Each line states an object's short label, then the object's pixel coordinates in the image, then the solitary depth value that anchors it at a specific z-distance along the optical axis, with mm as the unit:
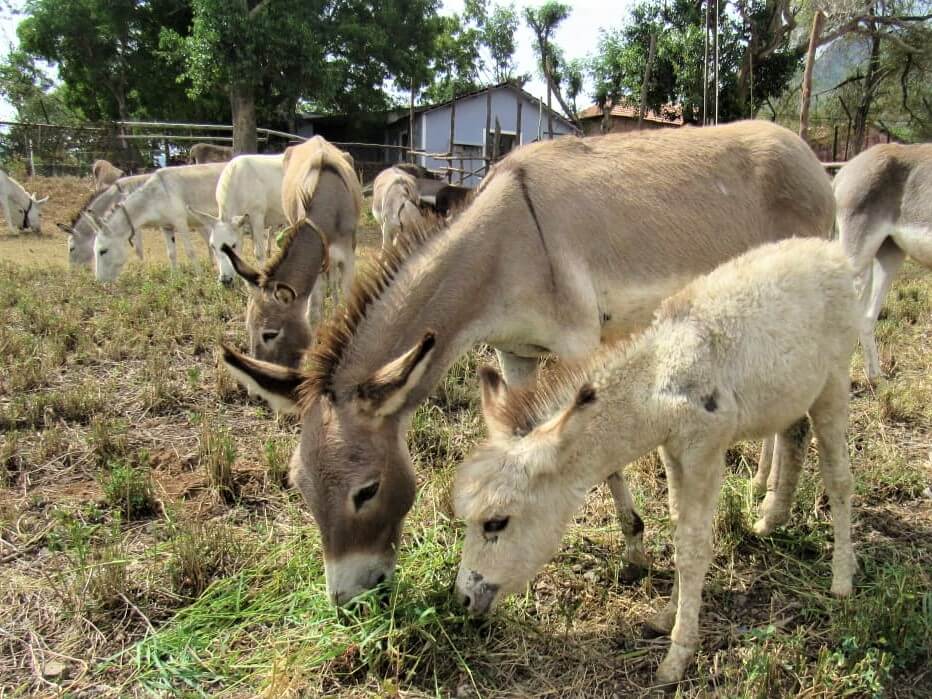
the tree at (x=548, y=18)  44125
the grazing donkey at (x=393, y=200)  11476
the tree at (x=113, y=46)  29703
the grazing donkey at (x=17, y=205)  17531
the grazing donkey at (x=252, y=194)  10922
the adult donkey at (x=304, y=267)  5473
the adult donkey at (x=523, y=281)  2693
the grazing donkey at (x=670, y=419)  2498
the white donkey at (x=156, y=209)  11633
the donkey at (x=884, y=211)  6250
